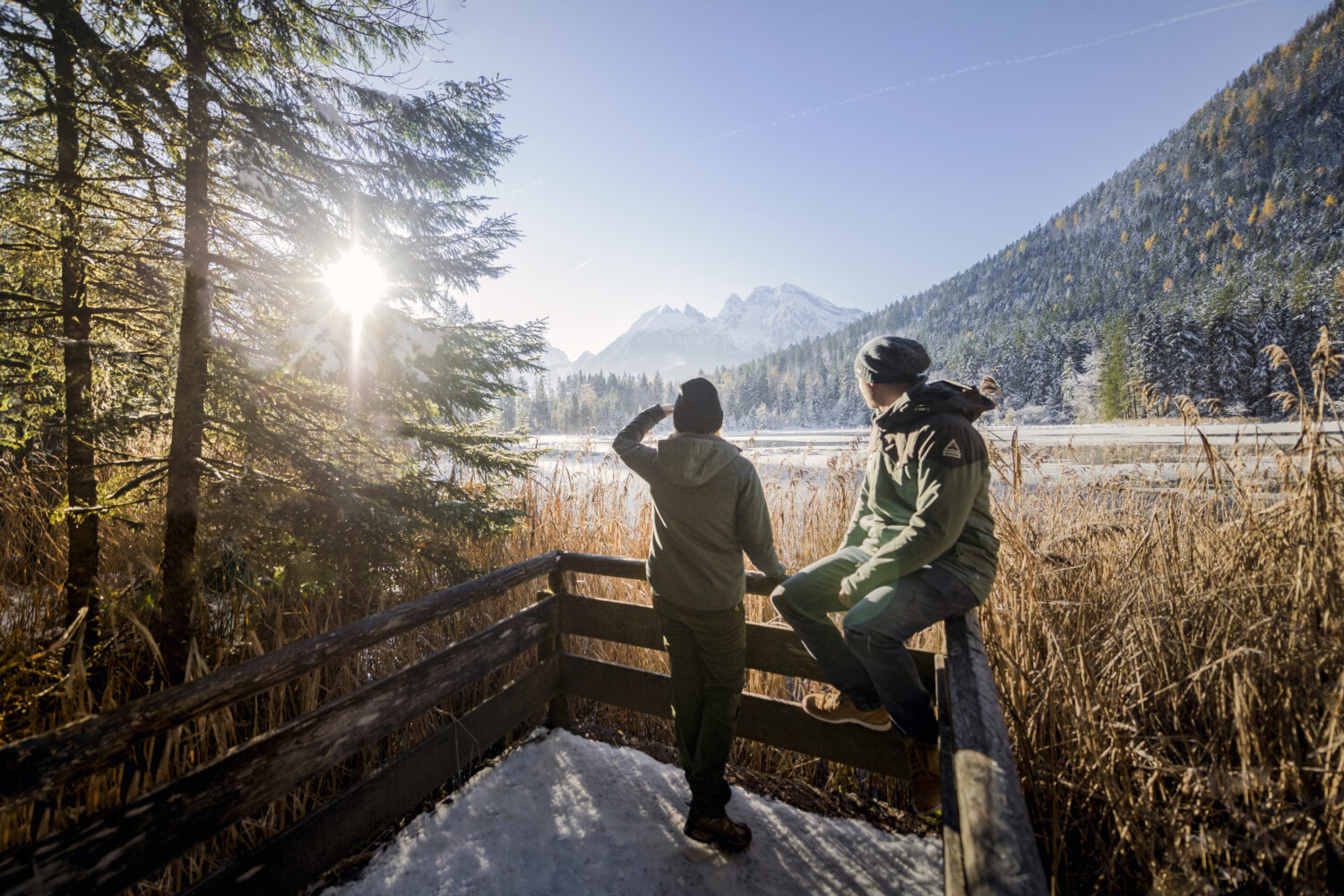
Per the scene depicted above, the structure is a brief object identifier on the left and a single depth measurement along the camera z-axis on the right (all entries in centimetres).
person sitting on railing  173
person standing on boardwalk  200
